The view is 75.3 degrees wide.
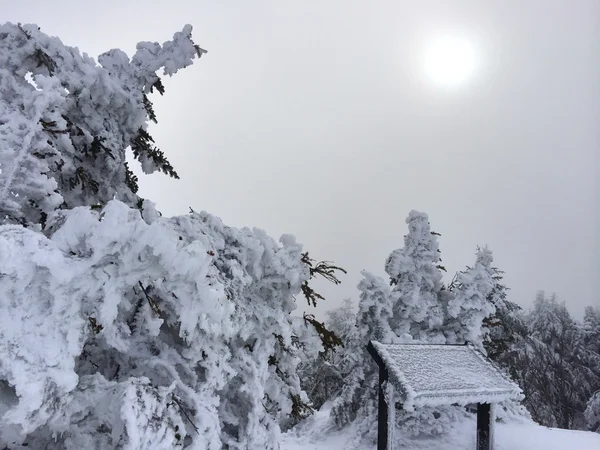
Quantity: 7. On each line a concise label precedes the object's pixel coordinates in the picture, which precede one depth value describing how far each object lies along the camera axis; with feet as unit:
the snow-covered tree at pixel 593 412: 71.10
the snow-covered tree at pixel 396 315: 43.91
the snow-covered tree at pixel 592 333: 93.04
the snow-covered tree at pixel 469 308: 44.50
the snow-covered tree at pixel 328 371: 69.35
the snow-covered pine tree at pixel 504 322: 64.46
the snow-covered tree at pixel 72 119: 12.69
